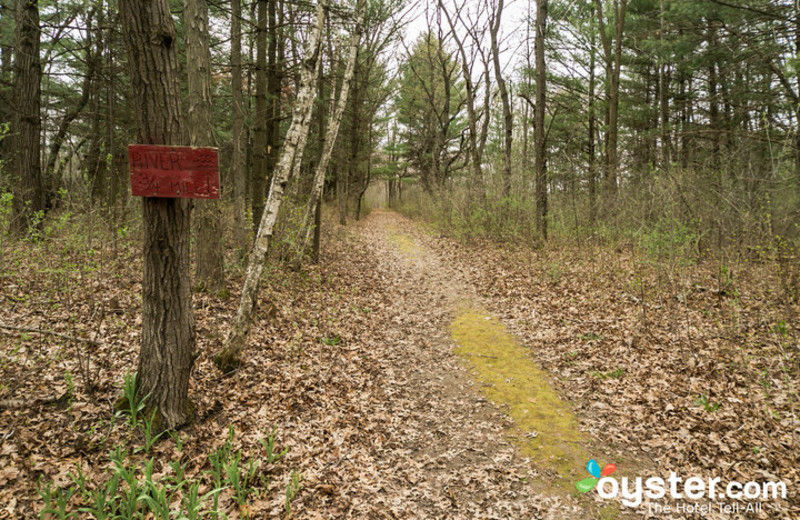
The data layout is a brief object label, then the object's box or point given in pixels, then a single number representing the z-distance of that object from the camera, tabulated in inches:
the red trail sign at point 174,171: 125.5
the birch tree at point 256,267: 196.4
